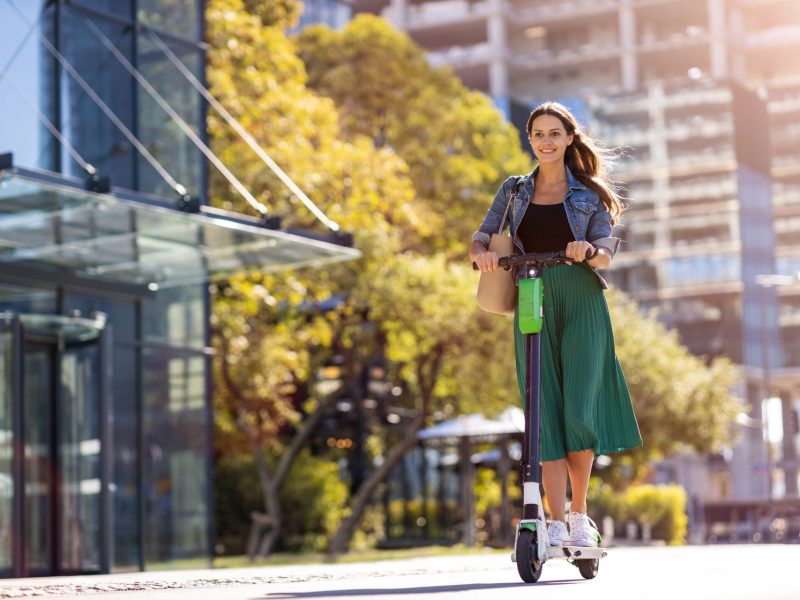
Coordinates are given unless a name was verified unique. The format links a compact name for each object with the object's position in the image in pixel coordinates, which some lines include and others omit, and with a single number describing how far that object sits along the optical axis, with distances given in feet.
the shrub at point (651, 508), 137.28
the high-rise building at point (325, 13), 242.78
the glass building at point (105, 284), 49.37
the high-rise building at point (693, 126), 276.41
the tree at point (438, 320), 89.66
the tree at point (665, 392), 109.09
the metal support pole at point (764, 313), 273.54
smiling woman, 21.75
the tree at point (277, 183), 77.66
